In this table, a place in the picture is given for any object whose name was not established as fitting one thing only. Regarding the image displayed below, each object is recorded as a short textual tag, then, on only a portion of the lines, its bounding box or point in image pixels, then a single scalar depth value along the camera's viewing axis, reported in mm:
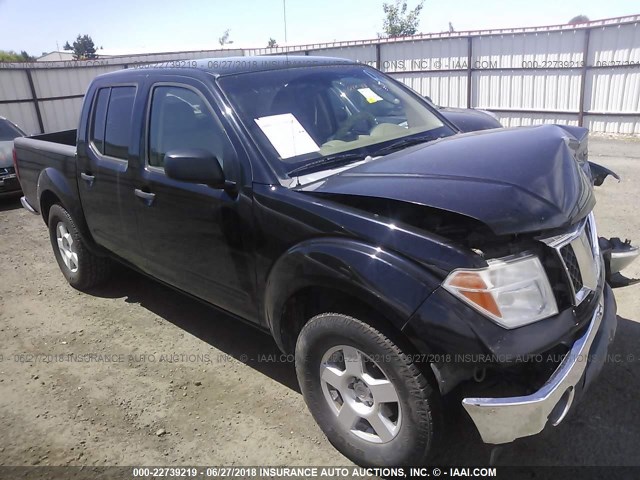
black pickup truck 2080
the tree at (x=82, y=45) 85700
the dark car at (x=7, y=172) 8374
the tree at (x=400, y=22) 44844
